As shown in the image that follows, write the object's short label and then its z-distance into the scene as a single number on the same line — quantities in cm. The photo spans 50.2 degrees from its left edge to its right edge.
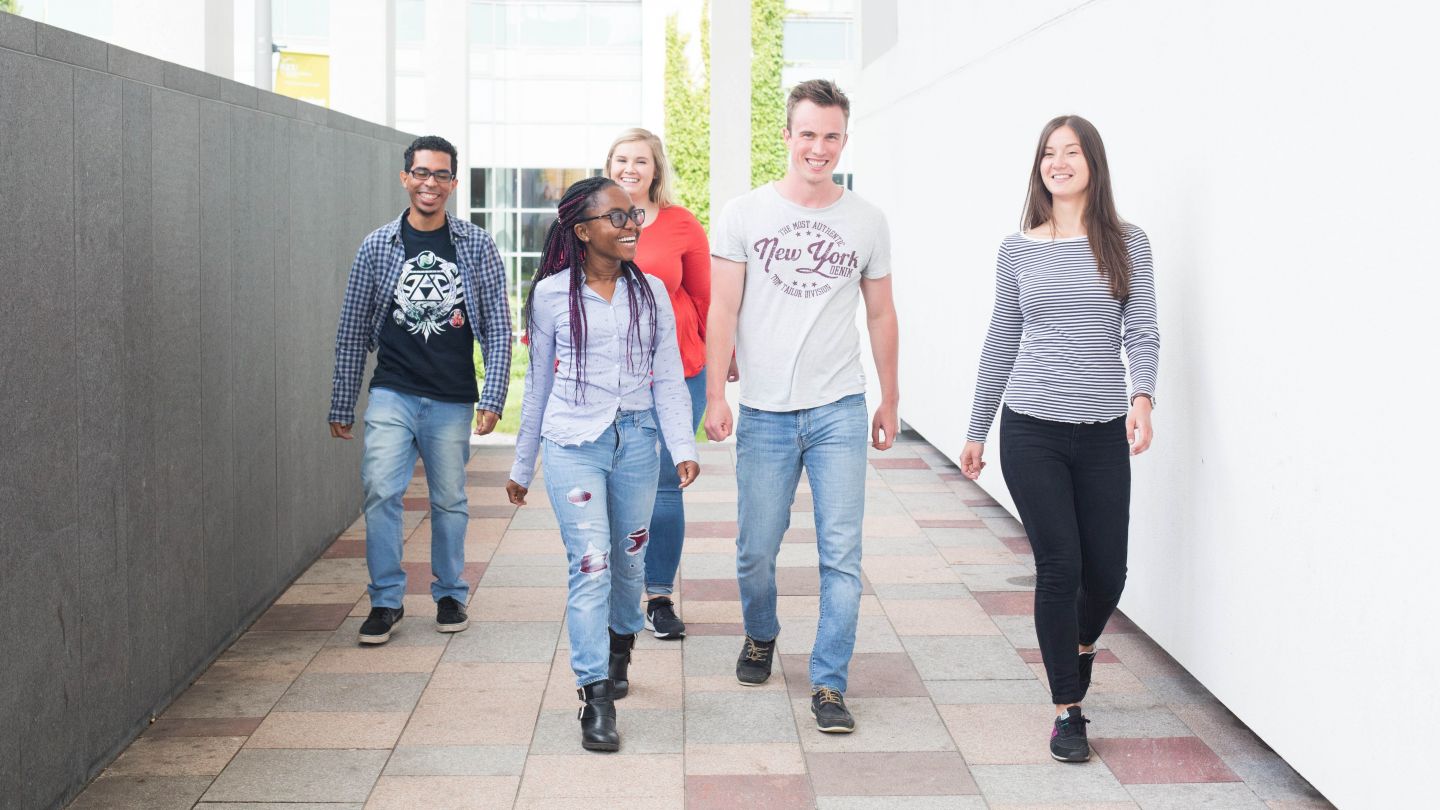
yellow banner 1758
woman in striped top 434
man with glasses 550
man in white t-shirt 457
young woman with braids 446
